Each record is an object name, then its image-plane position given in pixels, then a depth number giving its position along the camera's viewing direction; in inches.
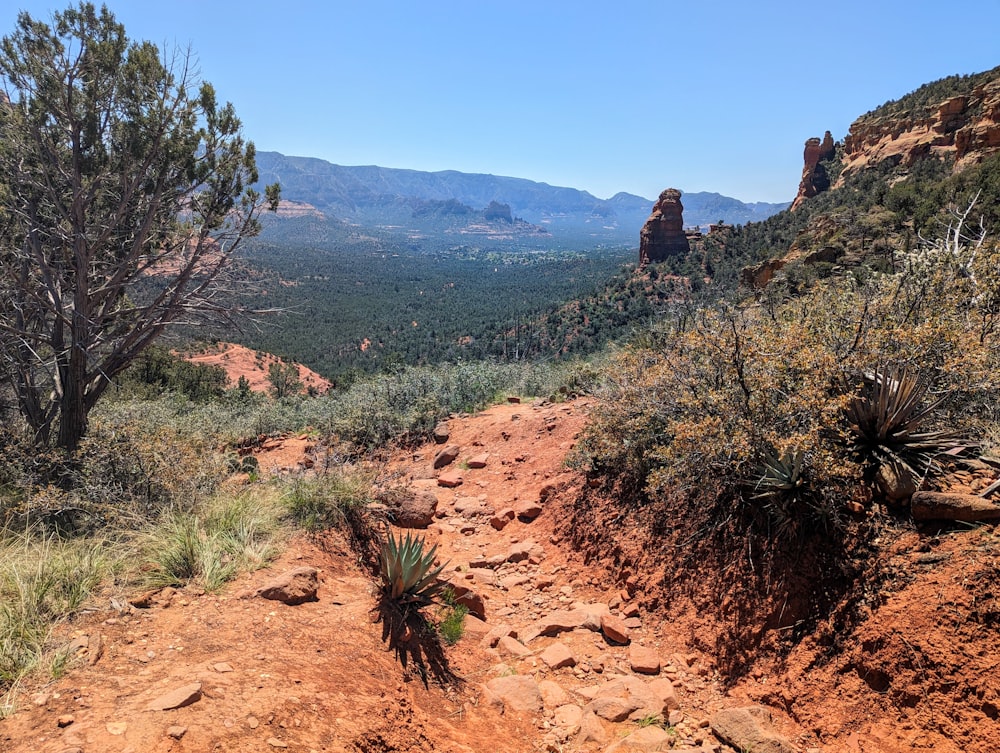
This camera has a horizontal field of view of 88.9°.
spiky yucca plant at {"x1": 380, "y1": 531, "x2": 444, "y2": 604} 153.6
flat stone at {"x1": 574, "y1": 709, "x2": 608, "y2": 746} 119.4
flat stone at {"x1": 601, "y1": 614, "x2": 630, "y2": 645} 157.9
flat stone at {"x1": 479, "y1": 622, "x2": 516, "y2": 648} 158.4
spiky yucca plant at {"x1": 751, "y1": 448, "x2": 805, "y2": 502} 144.3
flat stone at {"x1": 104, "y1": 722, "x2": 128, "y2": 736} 85.1
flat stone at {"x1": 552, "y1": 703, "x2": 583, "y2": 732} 126.1
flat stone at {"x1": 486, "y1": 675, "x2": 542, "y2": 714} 131.7
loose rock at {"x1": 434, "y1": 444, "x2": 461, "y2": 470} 327.0
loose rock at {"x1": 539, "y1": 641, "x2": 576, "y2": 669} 148.6
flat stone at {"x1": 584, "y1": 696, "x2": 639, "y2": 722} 126.2
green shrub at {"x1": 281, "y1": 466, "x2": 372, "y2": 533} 187.8
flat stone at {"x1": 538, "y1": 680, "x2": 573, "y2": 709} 134.8
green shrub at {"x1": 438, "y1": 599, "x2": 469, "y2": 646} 152.3
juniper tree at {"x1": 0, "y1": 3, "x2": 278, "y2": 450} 235.6
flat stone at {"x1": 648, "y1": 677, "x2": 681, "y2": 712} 131.0
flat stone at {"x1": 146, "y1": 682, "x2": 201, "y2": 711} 91.4
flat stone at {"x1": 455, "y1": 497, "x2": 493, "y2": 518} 258.4
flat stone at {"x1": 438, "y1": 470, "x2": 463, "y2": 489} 292.5
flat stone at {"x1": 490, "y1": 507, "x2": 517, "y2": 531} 243.4
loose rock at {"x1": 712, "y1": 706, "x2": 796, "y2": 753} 113.4
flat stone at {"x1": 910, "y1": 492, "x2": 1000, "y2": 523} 124.4
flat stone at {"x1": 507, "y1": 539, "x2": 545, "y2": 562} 212.5
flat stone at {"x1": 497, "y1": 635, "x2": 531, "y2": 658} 154.6
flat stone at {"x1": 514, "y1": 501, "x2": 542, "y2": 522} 241.9
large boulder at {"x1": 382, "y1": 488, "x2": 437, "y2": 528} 231.6
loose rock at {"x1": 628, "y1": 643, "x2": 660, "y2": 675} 145.8
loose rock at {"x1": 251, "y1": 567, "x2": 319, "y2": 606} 139.4
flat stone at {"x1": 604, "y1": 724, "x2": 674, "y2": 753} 113.3
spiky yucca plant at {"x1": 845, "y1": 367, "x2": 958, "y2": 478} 145.7
